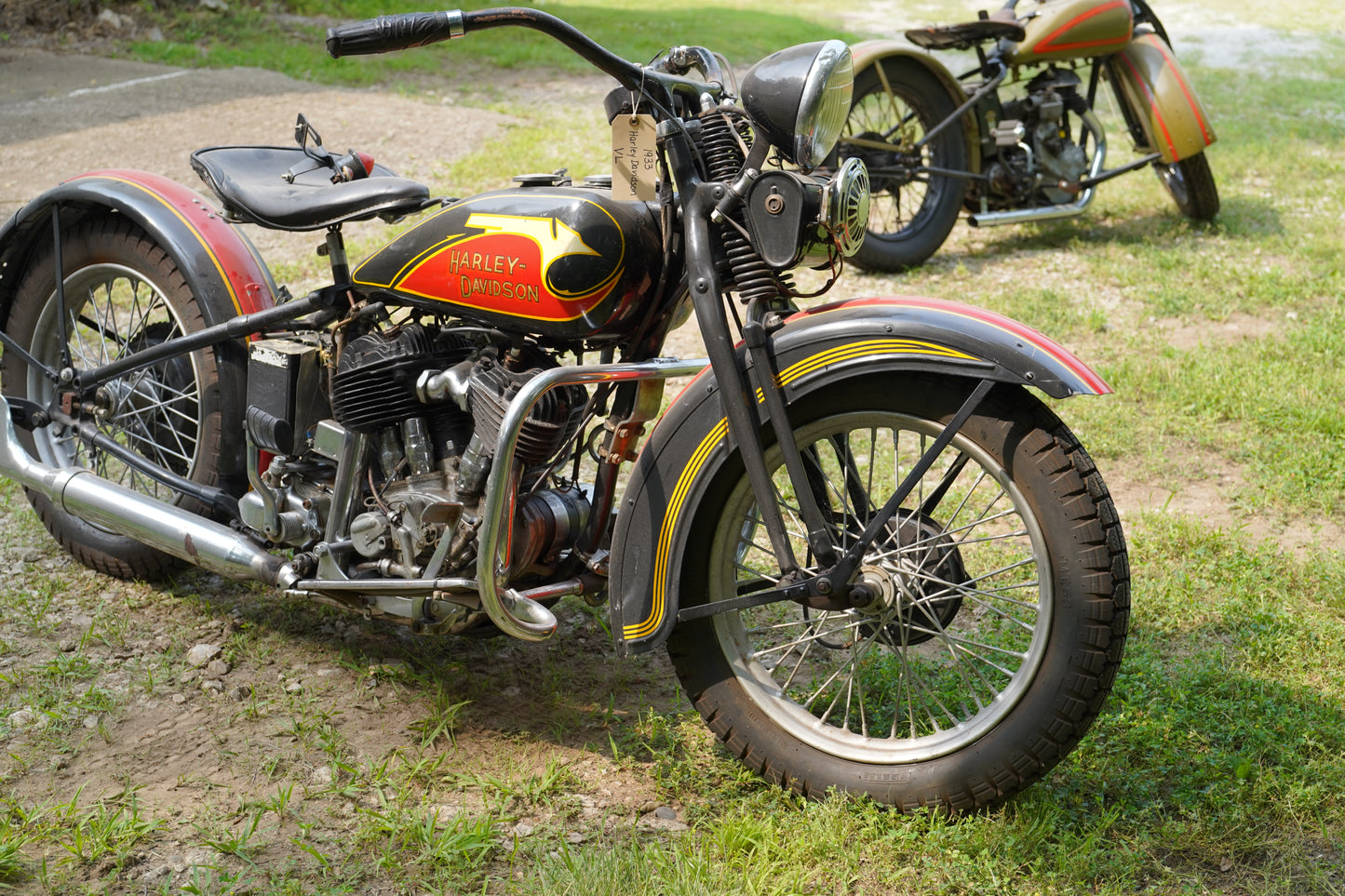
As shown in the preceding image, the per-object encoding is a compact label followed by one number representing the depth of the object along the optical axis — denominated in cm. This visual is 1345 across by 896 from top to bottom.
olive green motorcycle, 649
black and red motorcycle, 223
